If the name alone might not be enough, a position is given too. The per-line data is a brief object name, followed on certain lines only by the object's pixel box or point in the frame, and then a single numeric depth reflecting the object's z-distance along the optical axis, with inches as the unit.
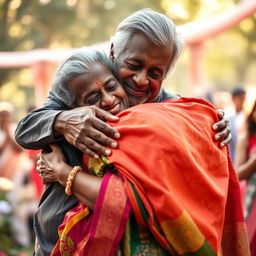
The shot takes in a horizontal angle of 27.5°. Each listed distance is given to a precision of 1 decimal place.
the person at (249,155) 174.9
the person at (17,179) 326.6
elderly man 93.0
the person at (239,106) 312.5
